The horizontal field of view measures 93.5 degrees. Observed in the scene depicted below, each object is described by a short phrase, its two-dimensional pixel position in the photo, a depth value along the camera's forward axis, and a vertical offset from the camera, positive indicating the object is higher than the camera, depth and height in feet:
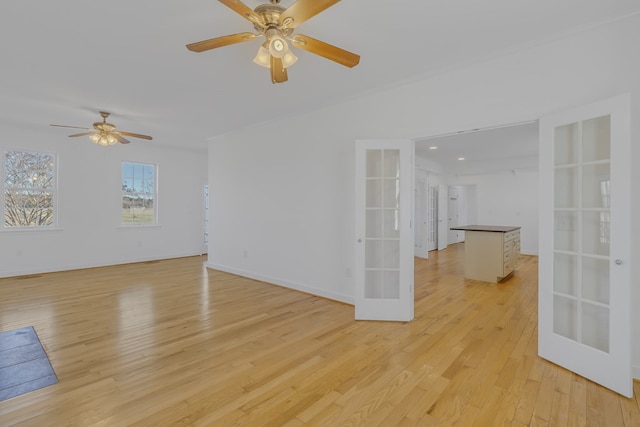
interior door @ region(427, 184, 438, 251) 29.17 -0.47
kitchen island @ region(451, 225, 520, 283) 17.12 -2.39
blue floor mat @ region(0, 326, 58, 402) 7.27 -4.21
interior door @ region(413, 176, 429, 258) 26.17 -0.43
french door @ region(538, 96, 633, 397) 6.96 -0.76
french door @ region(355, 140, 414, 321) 11.40 -0.69
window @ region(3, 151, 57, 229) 18.79 +1.41
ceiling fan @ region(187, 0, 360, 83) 5.80 +3.87
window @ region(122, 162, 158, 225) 23.63 +1.43
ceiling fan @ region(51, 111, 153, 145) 15.25 +4.00
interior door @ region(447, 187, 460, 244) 34.17 -0.07
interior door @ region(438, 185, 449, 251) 30.83 -0.28
